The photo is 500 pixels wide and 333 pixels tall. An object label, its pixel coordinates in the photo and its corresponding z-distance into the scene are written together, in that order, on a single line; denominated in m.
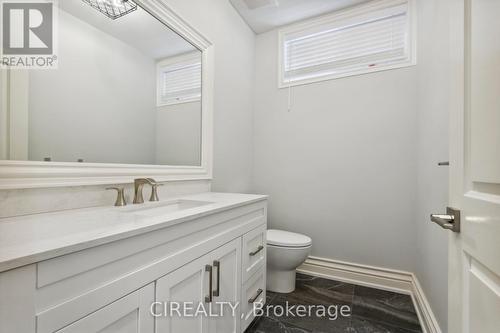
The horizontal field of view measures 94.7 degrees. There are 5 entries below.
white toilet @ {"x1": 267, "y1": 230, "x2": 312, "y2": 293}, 1.80
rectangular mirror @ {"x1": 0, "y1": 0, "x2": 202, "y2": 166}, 0.91
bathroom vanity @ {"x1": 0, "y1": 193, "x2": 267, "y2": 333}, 0.48
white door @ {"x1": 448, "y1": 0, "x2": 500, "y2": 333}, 0.49
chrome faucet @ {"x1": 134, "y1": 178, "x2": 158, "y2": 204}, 1.20
